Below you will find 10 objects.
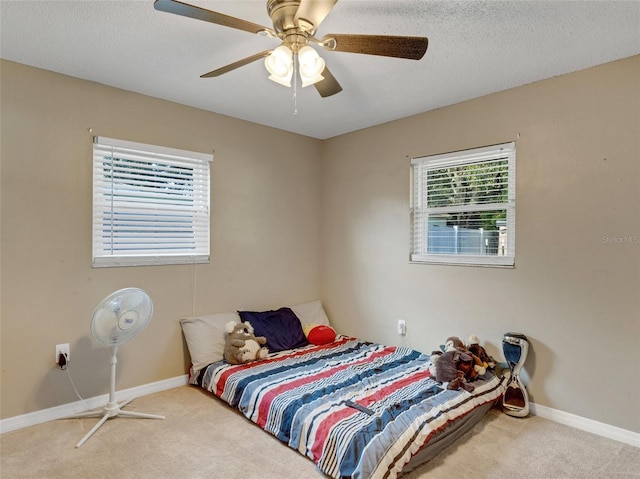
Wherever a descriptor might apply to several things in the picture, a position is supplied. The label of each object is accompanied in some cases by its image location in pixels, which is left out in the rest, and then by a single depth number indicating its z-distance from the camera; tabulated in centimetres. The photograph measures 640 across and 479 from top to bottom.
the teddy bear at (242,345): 308
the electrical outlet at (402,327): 351
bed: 198
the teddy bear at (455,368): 263
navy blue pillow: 345
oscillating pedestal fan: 242
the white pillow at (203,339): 314
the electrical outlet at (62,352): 265
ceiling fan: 151
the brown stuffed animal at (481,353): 279
